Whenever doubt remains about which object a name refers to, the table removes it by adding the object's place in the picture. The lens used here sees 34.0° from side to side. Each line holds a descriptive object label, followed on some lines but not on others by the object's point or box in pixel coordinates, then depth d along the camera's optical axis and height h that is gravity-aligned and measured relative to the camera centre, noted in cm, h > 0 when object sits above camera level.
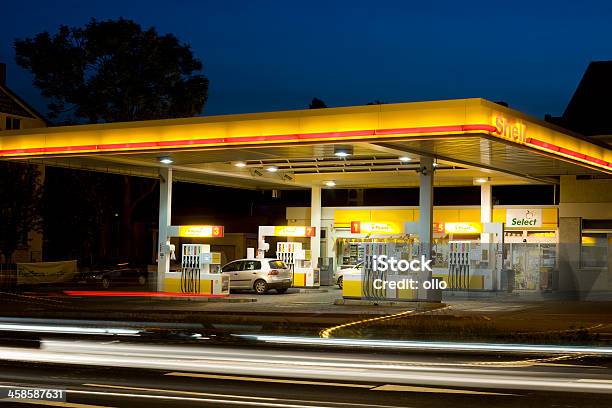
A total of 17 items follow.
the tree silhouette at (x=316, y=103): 8800 +1414
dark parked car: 4738 -78
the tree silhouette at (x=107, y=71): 6181 +1174
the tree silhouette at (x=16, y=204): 5594 +305
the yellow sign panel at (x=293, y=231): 4316 +140
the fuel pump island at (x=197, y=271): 3594 -34
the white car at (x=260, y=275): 4012 -48
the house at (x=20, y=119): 6159 +873
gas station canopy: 2505 +351
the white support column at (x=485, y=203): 4159 +267
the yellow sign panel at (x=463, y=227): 4044 +161
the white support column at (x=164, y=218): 3659 +156
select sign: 4303 +220
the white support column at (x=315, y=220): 4531 +200
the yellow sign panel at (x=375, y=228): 4338 +167
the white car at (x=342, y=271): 4025 -26
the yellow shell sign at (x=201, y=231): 3662 +112
